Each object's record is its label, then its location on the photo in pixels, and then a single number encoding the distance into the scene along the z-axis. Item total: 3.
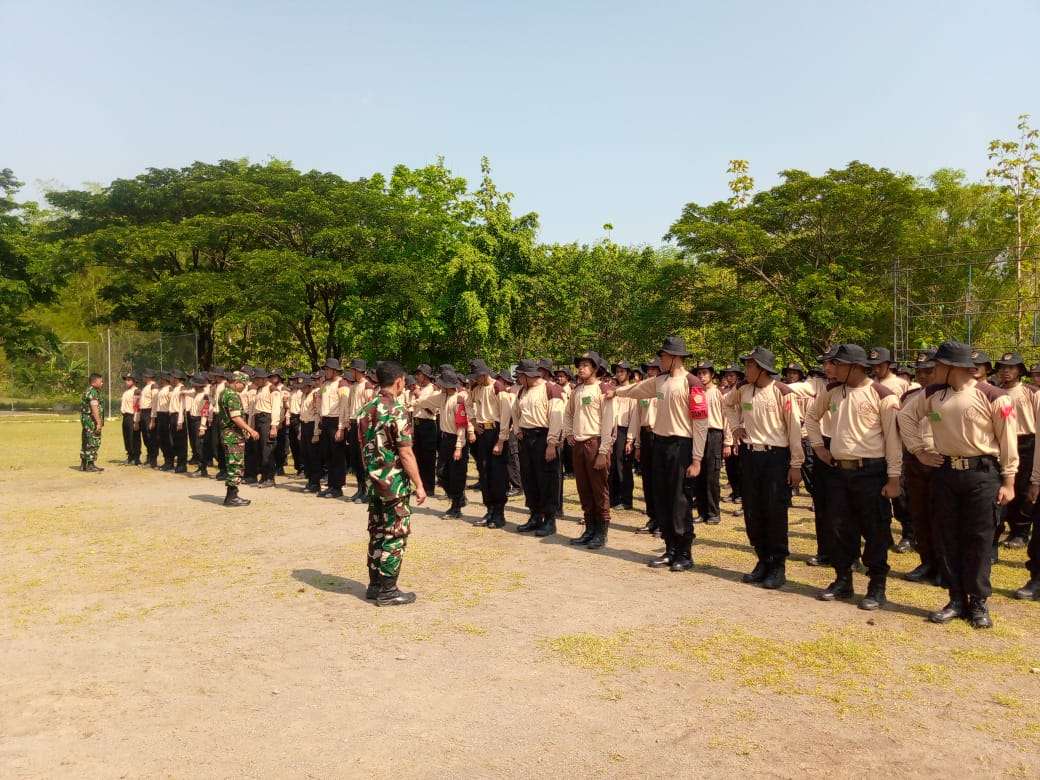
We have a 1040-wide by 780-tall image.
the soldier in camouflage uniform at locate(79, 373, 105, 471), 15.49
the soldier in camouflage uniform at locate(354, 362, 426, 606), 6.47
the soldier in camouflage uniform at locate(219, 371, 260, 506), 11.41
